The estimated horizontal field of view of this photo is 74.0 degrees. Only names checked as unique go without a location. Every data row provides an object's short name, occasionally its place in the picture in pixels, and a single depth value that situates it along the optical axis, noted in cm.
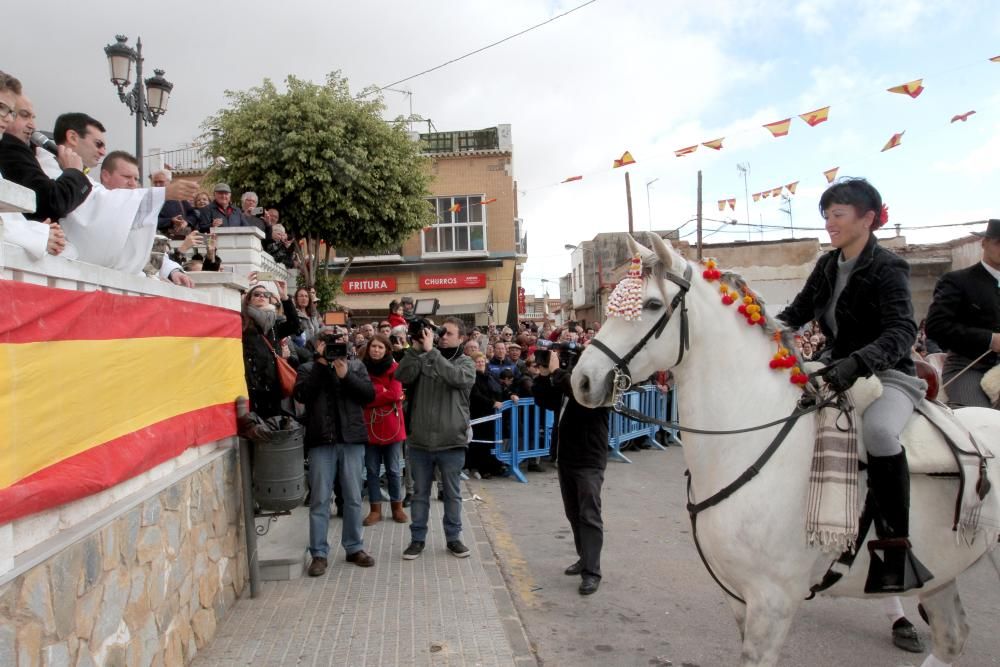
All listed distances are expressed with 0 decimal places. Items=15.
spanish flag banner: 234
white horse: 304
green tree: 1559
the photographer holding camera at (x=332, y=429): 562
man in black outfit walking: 544
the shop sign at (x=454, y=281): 2639
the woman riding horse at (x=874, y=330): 303
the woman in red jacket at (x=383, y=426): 661
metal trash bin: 502
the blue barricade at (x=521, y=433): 958
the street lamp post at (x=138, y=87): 920
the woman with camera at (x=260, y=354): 559
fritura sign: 2675
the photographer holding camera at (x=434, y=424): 604
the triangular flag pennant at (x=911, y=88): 1065
